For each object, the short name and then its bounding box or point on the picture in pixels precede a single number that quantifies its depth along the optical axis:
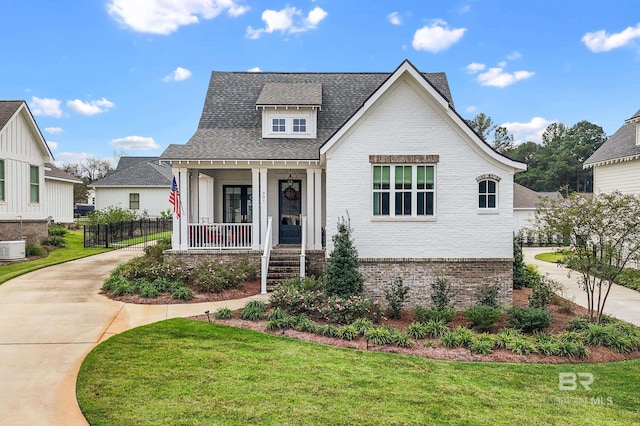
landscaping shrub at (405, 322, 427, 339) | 8.65
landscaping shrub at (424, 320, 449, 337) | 8.73
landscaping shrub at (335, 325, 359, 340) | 8.37
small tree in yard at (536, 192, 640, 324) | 9.16
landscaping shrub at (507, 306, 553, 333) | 9.13
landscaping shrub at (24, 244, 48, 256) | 19.39
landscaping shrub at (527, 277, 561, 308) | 10.68
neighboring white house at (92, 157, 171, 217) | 38.28
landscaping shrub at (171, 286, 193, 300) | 11.30
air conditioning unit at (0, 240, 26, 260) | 17.55
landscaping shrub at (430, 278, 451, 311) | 10.78
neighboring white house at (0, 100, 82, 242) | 18.83
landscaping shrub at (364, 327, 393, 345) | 8.12
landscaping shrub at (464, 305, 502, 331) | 9.23
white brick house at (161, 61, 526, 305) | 11.73
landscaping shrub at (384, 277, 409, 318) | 10.27
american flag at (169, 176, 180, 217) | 13.87
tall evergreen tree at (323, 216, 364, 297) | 10.91
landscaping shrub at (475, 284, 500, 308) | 11.02
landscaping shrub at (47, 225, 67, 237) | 25.03
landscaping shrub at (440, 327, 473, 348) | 8.14
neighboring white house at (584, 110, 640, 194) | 18.83
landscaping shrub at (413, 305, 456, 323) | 9.60
